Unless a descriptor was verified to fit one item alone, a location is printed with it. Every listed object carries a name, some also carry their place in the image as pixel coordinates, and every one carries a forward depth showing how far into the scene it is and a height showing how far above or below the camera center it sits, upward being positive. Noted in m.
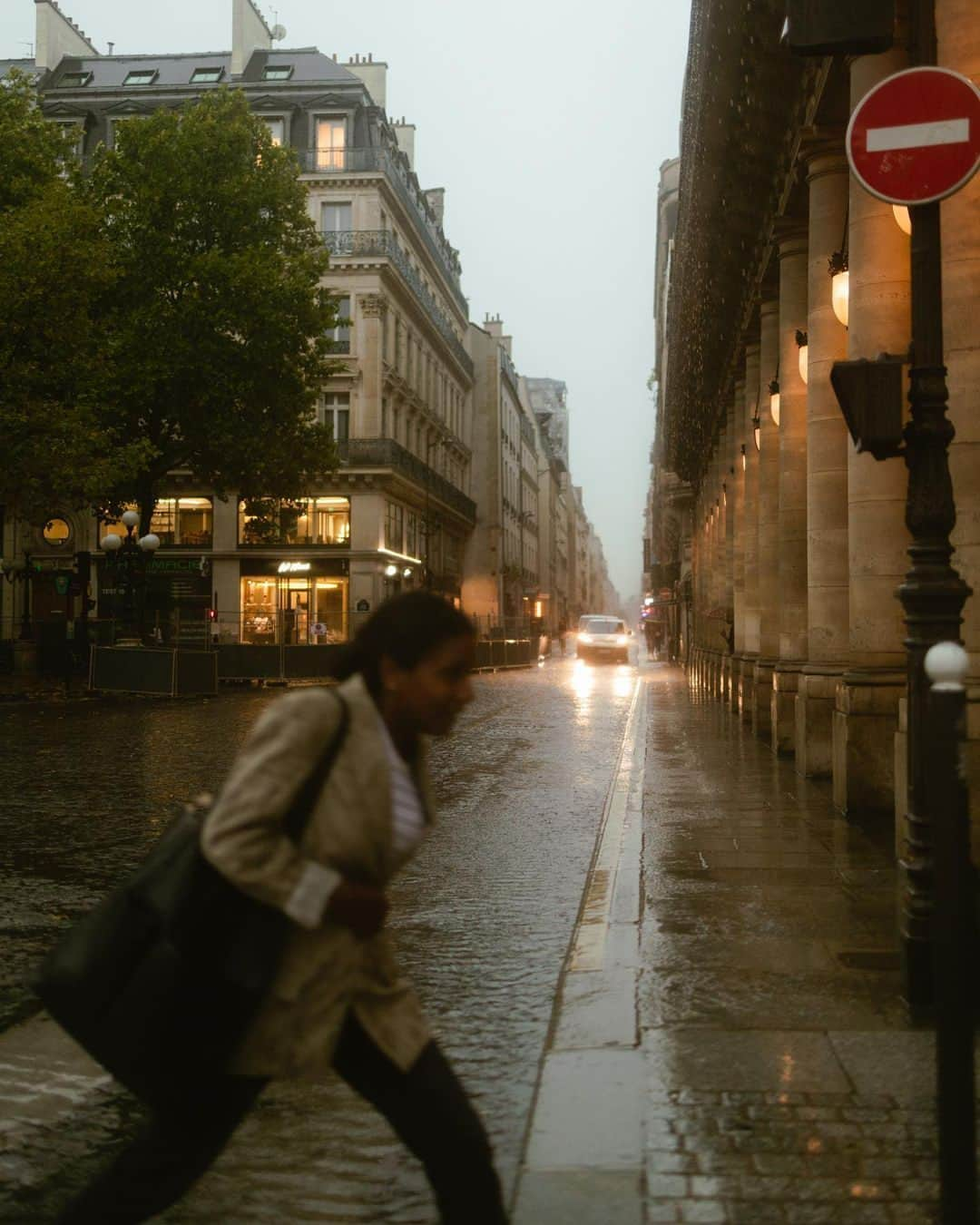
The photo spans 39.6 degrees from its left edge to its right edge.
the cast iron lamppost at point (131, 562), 30.69 +1.44
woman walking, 2.35 -0.52
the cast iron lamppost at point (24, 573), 33.98 +1.24
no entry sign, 4.71 +1.70
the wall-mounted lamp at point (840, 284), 11.70 +2.91
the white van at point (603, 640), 55.00 -0.73
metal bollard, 2.83 -0.67
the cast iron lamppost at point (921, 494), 4.91 +0.47
